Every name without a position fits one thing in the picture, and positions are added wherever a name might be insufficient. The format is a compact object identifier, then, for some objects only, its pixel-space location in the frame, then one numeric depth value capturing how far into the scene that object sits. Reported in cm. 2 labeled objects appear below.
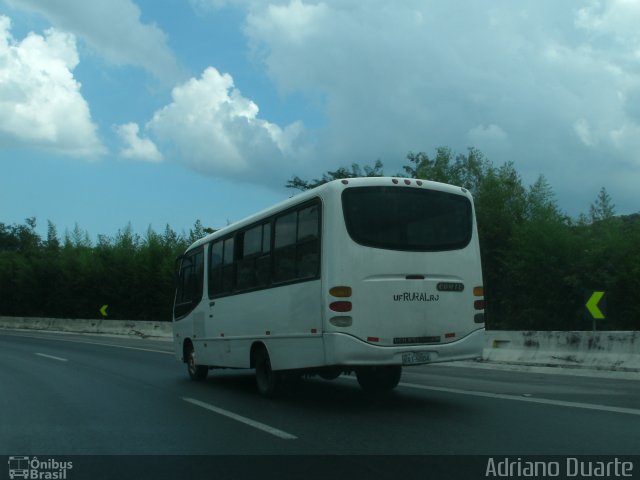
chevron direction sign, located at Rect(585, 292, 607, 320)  1556
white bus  909
